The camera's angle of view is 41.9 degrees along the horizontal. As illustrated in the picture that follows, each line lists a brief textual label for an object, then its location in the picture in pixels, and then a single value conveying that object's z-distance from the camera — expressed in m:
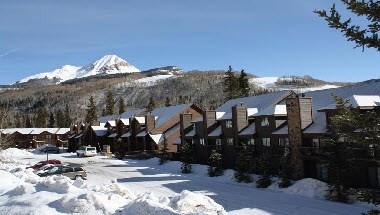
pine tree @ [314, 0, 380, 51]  11.16
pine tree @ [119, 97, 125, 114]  157.68
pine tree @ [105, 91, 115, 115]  160.88
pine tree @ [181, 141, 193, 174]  55.44
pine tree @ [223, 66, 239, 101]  103.25
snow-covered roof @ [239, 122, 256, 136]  50.48
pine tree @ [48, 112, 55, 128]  178.75
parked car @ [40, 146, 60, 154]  110.46
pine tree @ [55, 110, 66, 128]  181.40
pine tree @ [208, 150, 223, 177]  50.84
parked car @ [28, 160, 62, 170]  58.67
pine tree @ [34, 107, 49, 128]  179.38
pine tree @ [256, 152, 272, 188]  41.81
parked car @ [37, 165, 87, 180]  46.12
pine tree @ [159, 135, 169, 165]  65.94
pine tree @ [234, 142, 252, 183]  45.03
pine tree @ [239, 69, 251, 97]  101.50
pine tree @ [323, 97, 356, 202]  33.69
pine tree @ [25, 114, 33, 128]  180.43
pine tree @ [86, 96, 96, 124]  148.43
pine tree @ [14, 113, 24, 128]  193.12
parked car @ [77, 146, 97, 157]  88.12
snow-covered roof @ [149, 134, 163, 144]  77.69
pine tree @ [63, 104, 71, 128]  182.12
